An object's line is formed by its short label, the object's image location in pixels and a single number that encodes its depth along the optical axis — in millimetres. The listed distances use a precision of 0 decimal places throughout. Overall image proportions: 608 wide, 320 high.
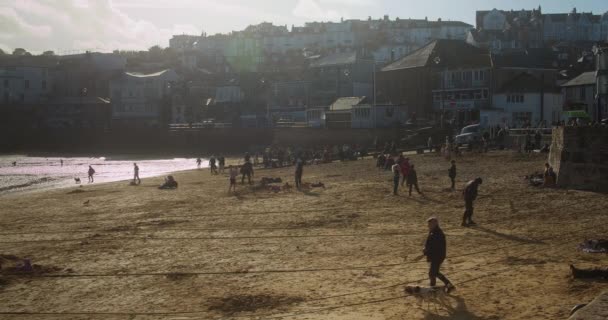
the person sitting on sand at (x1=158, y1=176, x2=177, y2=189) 31922
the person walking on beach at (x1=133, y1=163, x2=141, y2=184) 35991
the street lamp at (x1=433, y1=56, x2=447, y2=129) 60438
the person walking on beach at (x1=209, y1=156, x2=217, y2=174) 41844
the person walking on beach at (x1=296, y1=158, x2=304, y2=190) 27422
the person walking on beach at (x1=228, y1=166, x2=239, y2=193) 28125
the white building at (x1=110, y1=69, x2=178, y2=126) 85500
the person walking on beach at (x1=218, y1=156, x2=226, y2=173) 42469
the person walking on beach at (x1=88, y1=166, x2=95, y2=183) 41409
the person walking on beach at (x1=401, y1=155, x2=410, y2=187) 23341
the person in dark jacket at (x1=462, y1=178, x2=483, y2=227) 16484
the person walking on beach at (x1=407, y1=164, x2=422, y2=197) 22562
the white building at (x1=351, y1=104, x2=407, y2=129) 58938
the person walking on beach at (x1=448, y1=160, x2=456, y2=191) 23020
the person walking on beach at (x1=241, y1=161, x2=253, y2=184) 31536
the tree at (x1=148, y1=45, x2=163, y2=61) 145125
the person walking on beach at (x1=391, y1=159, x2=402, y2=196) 22841
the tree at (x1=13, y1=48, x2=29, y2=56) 130350
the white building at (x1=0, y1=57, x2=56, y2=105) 90688
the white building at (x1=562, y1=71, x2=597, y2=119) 56125
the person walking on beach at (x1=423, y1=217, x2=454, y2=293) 10500
